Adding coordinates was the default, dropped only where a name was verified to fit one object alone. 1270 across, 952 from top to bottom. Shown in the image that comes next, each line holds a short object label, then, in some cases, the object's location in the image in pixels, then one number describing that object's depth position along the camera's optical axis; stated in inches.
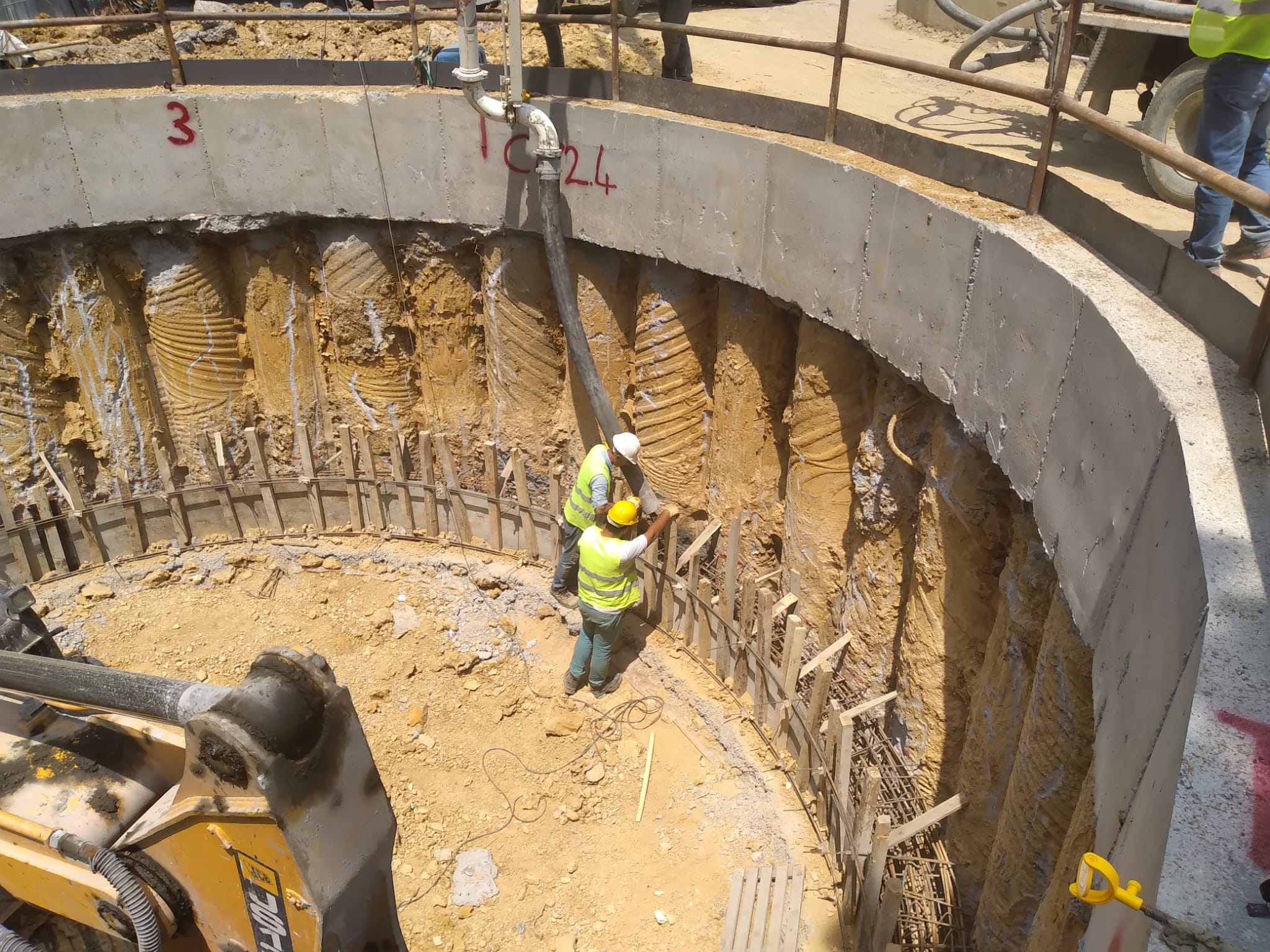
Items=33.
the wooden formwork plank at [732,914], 209.3
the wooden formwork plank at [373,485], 338.6
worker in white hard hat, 279.7
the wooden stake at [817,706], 229.6
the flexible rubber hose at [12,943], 120.0
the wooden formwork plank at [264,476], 337.7
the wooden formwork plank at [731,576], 262.8
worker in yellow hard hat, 259.4
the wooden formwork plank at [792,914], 208.5
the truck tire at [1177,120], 227.1
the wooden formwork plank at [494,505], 323.6
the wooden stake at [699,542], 284.0
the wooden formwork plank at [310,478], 339.9
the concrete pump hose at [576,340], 293.6
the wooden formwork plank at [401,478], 333.4
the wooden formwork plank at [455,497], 327.9
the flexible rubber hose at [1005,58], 288.5
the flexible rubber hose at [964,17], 291.6
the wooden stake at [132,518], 331.3
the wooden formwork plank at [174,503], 335.0
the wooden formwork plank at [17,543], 316.5
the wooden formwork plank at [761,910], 207.8
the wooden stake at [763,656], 248.2
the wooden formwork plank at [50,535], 322.0
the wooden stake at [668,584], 284.5
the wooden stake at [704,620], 275.3
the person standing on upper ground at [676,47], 301.3
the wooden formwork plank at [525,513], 313.1
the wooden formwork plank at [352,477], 332.5
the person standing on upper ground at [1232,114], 167.6
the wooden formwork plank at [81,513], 325.2
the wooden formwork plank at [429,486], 329.1
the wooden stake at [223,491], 339.3
